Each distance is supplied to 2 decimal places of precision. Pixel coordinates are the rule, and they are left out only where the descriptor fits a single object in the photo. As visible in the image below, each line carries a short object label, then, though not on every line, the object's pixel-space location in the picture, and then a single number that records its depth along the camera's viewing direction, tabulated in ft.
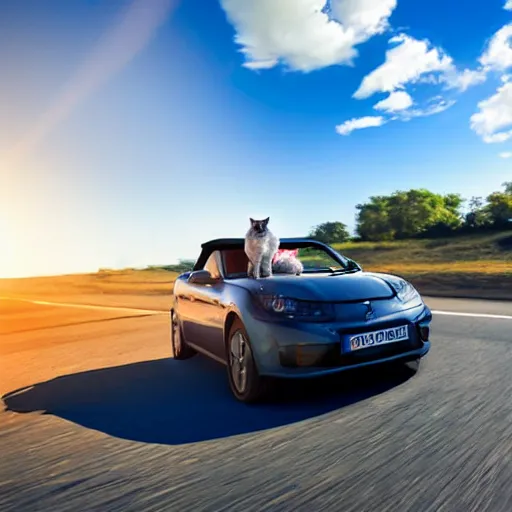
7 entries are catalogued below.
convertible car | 14.15
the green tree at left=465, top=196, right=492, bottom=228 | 113.39
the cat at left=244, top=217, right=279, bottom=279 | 18.40
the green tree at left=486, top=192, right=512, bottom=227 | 110.52
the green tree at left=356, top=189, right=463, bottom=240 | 122.14
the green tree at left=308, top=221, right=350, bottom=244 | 128.98
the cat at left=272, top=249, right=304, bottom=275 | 19.86
